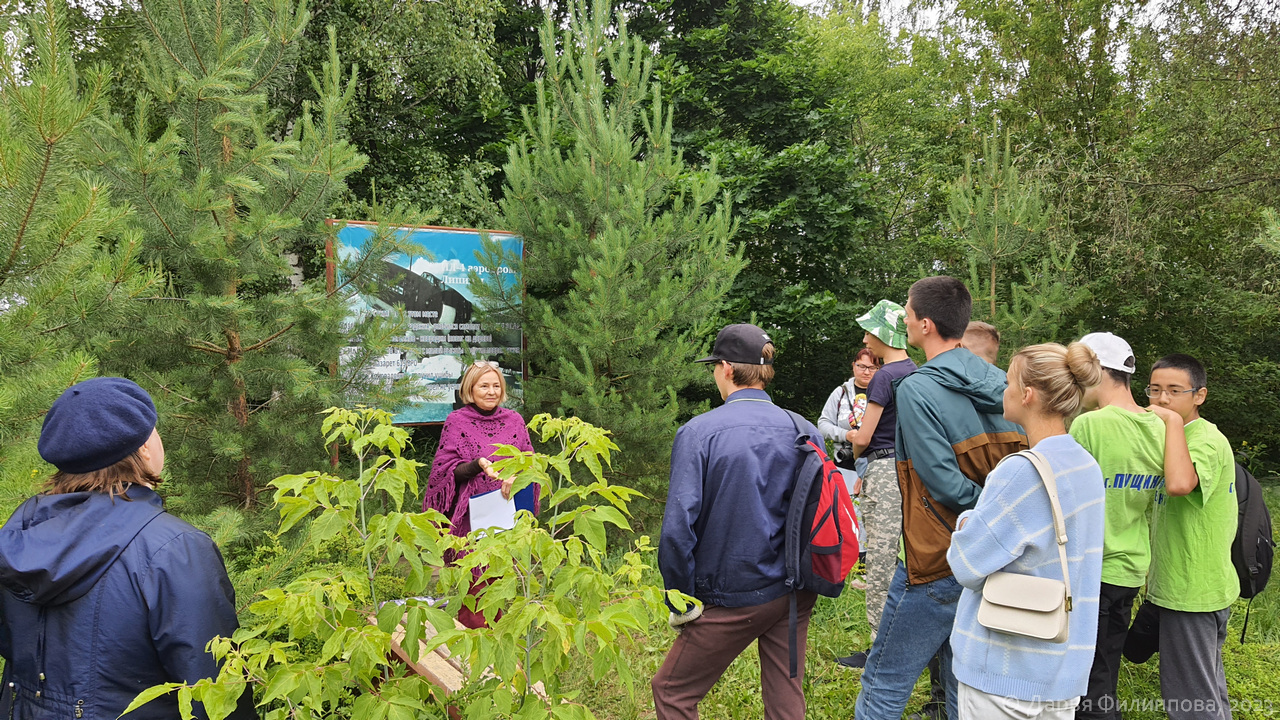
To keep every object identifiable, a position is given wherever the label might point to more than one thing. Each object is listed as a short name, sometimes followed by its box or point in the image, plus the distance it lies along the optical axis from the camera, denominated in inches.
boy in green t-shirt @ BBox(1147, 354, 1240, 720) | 115.1
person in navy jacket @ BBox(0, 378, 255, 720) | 64.2
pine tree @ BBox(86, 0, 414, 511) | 148.6
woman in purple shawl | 167.3
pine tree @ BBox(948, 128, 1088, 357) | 276.8
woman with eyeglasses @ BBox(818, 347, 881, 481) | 206.4
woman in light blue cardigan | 80.1
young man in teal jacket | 105.4
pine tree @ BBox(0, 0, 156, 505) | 79.5
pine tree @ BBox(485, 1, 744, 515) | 227.6
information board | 231.8
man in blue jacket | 102.3
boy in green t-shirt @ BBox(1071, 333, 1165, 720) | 116.3
